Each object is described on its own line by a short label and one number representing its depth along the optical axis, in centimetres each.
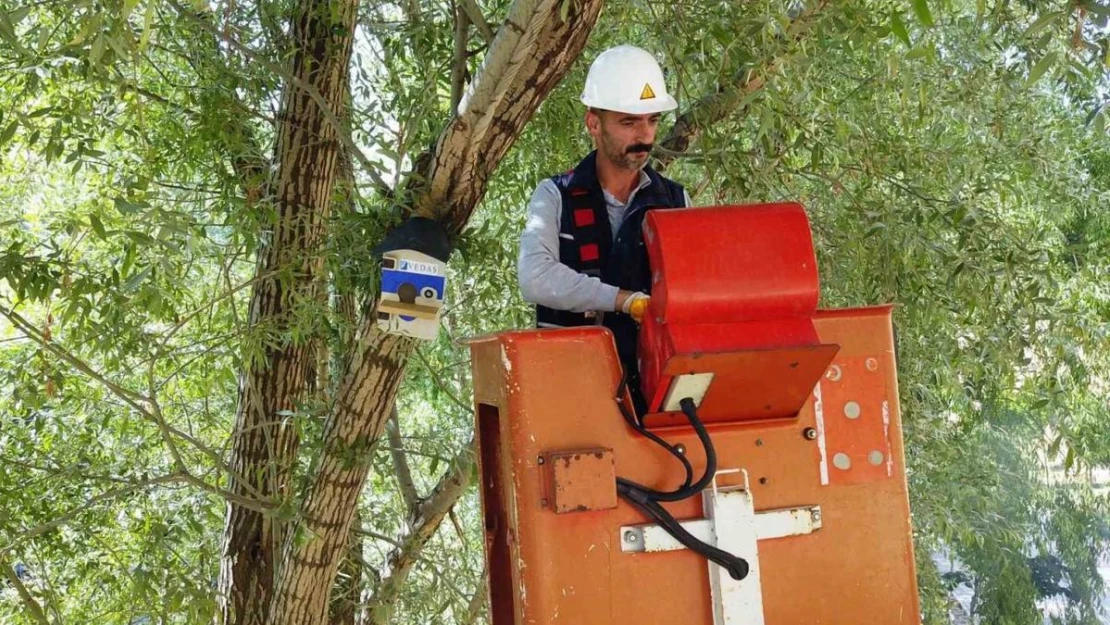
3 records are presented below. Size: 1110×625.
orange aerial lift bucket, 233
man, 287
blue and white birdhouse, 326
